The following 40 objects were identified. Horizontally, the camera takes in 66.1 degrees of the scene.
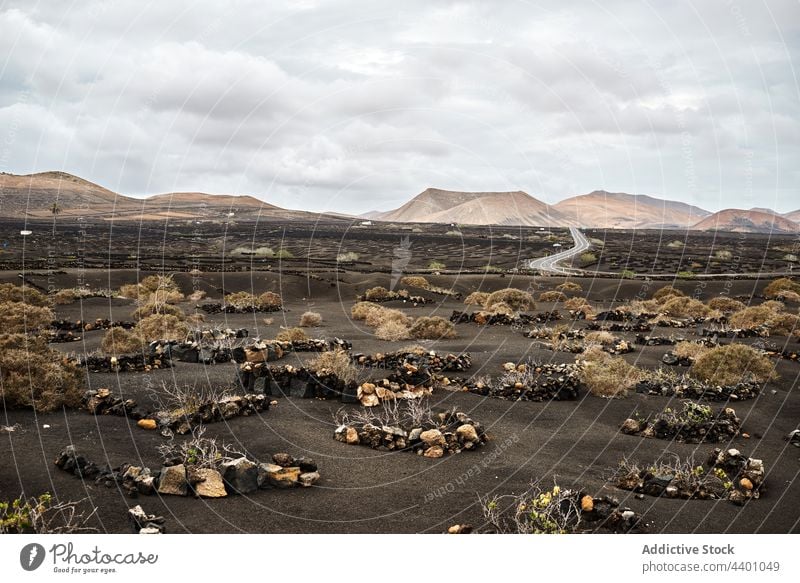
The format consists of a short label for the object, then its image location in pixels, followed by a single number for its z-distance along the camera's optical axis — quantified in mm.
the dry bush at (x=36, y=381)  11711
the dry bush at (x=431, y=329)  23812
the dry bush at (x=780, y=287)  39125
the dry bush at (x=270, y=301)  33000
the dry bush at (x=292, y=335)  21281
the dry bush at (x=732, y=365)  16328
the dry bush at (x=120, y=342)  18938
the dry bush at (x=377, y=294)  36812
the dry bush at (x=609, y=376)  15031
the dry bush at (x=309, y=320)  26875
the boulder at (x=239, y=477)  8758
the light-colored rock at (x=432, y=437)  10664
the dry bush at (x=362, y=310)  29141
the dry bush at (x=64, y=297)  30677
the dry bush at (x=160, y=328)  21250
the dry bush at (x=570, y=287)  42500
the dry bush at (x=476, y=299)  36338
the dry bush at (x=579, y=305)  33184
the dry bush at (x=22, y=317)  20586
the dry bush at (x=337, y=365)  15086
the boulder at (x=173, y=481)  8445
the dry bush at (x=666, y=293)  38812
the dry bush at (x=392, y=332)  23250
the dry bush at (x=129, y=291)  35341
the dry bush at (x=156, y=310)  25562
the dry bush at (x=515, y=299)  33938
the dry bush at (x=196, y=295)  35781
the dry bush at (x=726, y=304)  34562
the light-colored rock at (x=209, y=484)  8539
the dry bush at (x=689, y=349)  19453
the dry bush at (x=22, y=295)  27844
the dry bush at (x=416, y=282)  42594
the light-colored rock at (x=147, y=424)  11289
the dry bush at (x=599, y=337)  22359
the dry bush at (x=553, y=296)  38906
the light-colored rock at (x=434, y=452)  10414
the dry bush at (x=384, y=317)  26062
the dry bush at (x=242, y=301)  31953
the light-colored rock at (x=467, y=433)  10922
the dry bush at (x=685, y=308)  32375
